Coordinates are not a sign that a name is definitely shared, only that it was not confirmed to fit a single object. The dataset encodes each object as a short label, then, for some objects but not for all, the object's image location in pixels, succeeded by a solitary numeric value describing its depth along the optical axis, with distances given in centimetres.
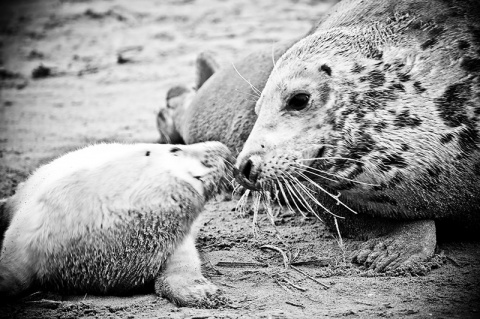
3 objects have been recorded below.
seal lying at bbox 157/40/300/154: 930
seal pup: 582
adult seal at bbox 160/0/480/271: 621
